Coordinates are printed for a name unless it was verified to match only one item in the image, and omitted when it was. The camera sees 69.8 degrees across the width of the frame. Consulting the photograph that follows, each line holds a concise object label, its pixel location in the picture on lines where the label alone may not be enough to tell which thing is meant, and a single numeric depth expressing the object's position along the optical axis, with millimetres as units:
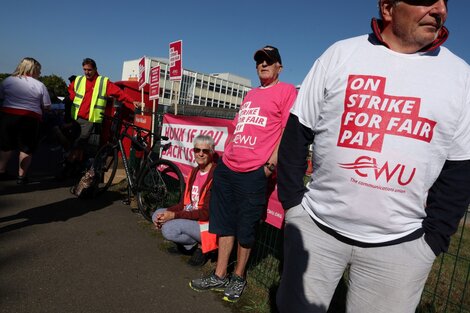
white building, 71125
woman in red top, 3379
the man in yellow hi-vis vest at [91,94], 5961
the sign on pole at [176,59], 5215
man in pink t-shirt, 2691
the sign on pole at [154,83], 6102
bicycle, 4523
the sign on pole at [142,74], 6949
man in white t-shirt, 1348
